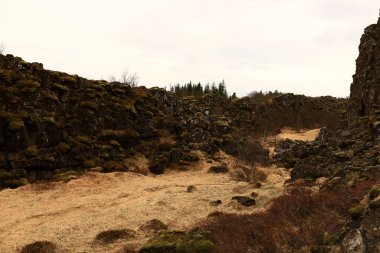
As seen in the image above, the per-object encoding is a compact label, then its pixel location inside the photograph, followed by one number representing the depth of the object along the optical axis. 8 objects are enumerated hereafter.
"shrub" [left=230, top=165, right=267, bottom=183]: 44.16
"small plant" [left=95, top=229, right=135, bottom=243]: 23.85
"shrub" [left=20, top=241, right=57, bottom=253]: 22.27
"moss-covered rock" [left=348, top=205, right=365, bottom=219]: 12.53
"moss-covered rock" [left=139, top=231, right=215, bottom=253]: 17.75
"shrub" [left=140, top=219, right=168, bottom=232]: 25.56
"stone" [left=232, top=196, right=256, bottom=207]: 29.19
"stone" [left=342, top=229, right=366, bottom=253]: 10.56
